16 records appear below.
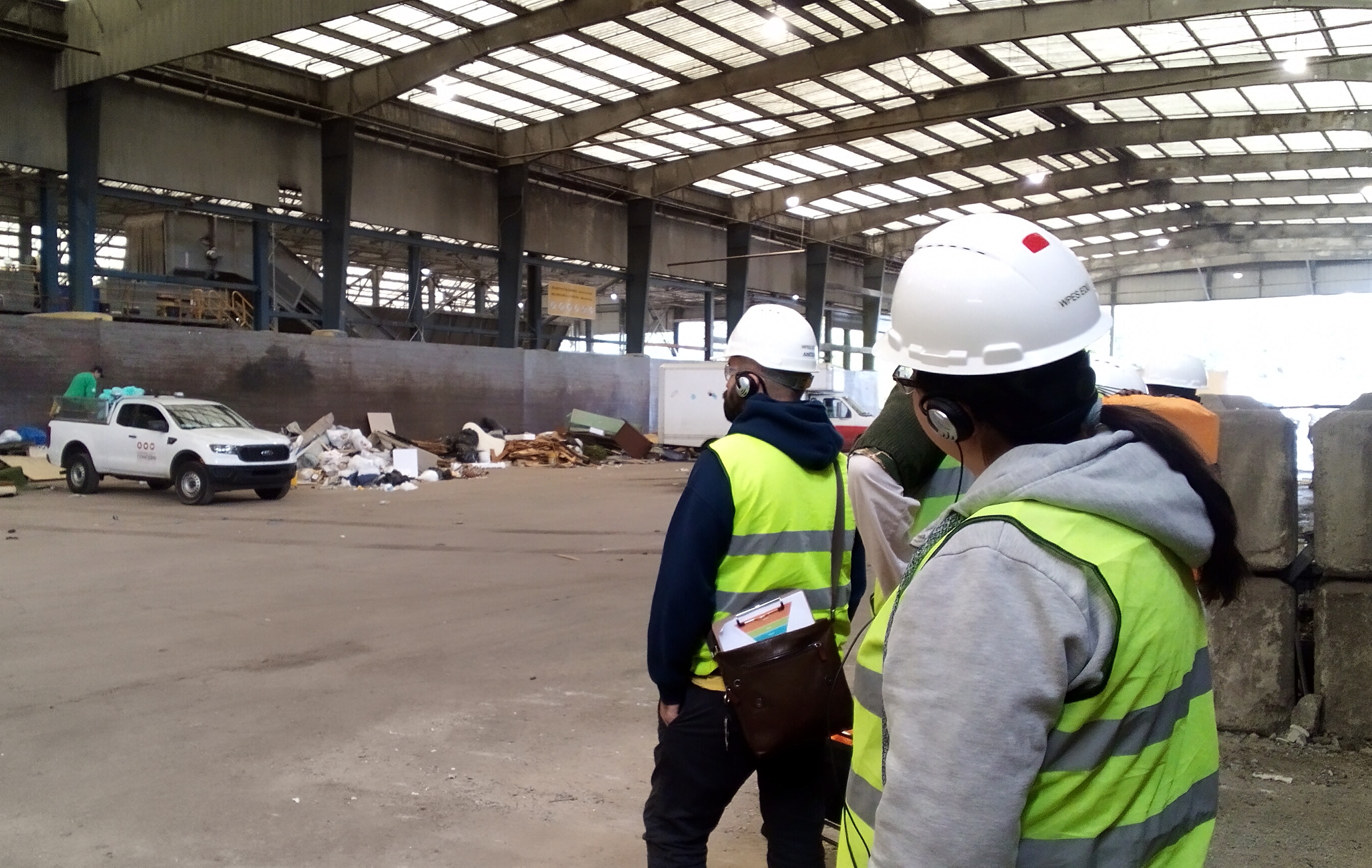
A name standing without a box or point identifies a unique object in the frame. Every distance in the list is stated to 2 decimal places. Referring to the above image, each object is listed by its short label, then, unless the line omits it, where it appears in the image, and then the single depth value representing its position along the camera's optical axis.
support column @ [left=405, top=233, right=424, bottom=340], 25.17
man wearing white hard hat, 2.58
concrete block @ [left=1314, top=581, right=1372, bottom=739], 4.85
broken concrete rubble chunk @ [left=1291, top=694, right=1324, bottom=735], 4.98
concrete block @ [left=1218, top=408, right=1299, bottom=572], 4.99
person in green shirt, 17.22
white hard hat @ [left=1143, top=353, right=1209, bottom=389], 5.92
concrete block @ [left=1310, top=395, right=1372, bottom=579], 4.80
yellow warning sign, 27.50
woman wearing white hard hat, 1.18
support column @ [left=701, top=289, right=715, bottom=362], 32.88
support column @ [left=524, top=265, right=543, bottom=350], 28.28
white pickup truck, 14.59
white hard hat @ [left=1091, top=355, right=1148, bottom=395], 5.37
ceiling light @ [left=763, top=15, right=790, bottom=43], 17.95
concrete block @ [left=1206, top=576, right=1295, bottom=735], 5.06
